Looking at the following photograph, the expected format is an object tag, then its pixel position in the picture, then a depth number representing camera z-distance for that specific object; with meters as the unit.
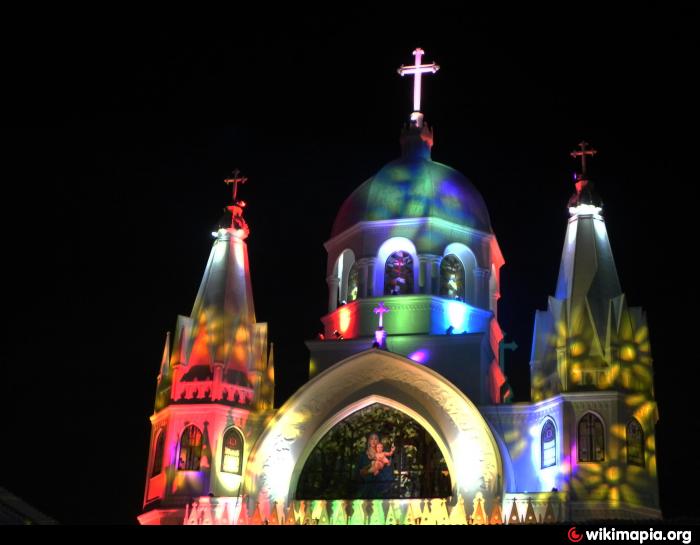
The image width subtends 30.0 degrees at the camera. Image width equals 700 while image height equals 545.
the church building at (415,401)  33.91
